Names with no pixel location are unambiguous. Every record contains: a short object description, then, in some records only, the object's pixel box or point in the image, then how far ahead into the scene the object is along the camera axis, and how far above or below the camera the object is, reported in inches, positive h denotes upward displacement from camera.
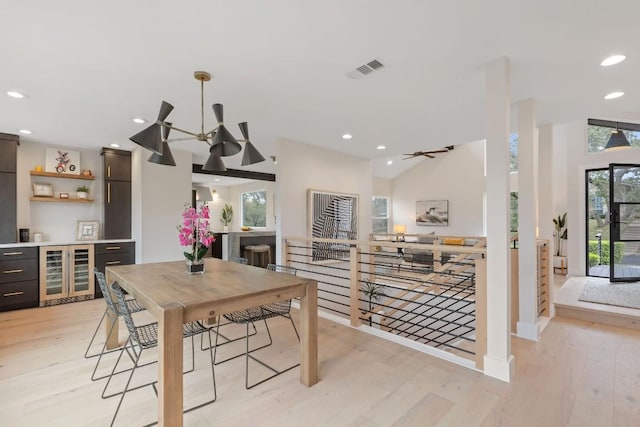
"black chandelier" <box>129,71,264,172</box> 83.7 +20.4
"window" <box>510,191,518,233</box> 304.2 +5.8
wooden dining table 62.5 -20.4
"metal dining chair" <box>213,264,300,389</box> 91.7 -32.7
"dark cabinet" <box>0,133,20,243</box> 161.0 +13.4
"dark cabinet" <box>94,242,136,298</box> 179.5 -24.2
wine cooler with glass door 164.9 -33.3
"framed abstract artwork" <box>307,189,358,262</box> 193.2 -4.0
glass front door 197.9 -7.2
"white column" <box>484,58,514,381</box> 90.4 -3.9
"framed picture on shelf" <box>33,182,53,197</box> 178.1 +13.9
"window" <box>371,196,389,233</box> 395.5 -0.2
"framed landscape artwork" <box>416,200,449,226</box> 358.9 +2.2
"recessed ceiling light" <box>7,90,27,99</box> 110.6 +43.6
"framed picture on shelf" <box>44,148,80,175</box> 182.9 +31.8
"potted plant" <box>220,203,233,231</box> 373.8 -1.6
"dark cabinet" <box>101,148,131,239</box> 191.8 +12.9
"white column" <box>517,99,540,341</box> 120.6 -4.4
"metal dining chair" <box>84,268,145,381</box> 90.3 -27.9
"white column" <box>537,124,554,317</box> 146.6 +11.5
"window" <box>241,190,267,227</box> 349.4 +5.7
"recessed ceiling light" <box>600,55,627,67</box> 90.4 +46.0
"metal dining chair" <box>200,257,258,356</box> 113.0 -48.4
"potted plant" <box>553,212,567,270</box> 266.1 -16.6
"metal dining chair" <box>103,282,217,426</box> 73.6 -32.3
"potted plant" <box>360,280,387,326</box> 226.4 -56.0
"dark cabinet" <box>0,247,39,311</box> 154.2 -32.8
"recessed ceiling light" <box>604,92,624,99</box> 117.5 +46.0
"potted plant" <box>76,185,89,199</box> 189.9 +13.4
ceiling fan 333.4 +67.7
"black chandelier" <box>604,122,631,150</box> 219.6 +52.5
